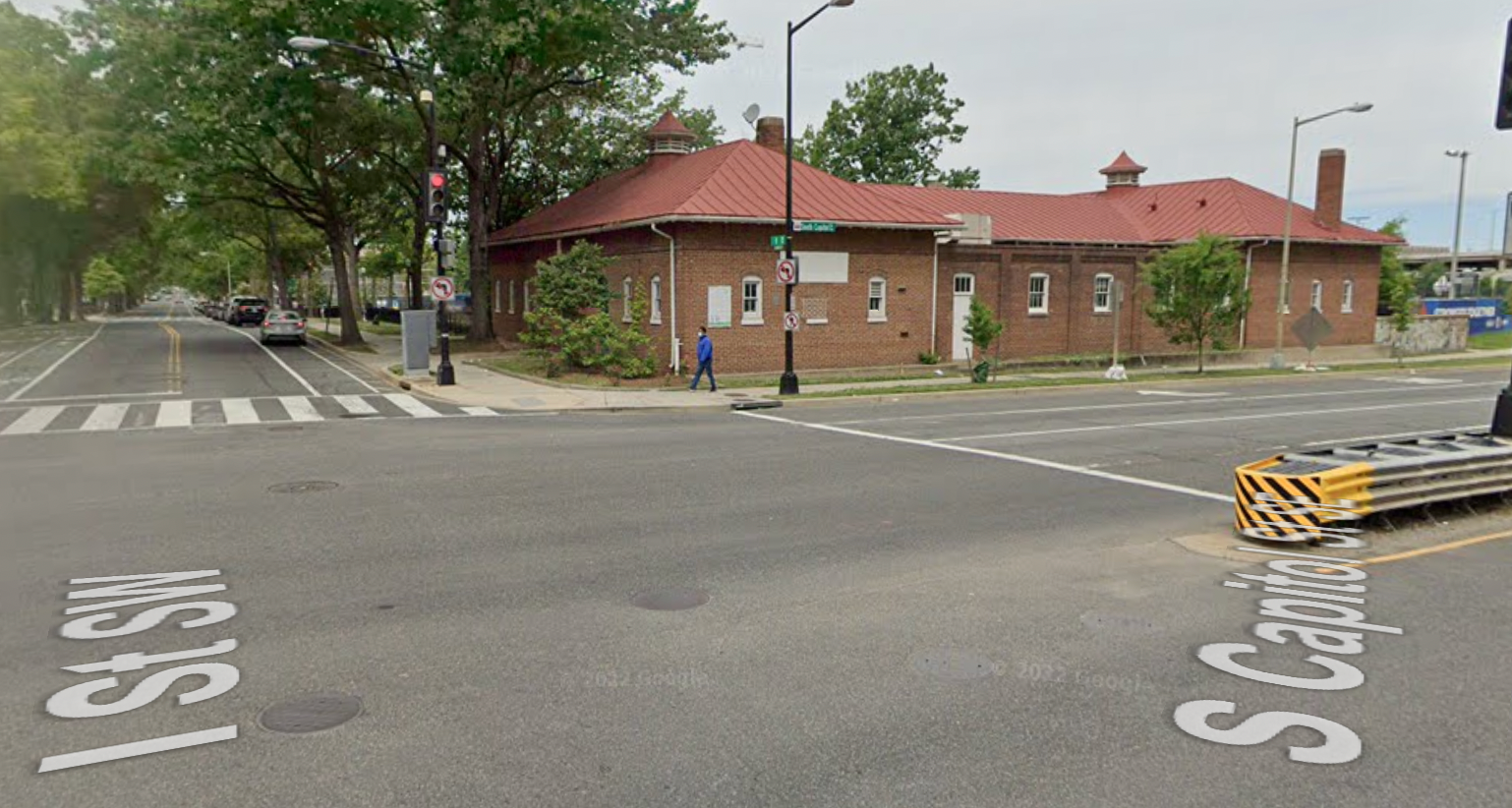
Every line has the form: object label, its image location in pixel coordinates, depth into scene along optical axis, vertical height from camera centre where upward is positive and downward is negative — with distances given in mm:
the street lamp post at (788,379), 21969 -1711
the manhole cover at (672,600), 6473 -2063
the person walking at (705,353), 22078 -1100
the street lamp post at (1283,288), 31609 +831
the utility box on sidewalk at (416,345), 25344 -1131
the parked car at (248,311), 56750 -569
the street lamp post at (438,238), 22484 +1625
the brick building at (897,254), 25812 +1810
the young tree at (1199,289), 28141 +699
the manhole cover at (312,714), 4613 -2078
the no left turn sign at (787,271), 21922 +834
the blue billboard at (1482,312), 47094 +157
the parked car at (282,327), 38094 -1044
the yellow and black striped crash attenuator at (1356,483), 8312 -1559
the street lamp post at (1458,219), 47406 +5052
